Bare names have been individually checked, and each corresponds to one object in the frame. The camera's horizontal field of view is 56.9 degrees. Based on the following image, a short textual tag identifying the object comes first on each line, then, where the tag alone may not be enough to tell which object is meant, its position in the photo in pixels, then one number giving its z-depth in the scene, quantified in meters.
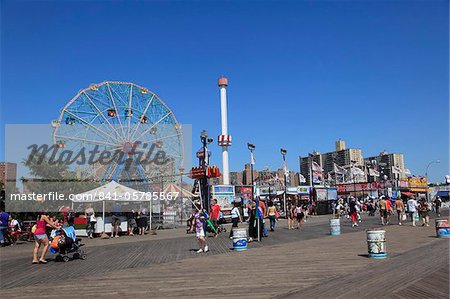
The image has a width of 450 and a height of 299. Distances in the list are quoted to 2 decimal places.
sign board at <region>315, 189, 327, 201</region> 47.03
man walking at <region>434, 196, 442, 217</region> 34.57
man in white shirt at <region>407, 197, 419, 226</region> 23.06
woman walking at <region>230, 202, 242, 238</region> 23.17
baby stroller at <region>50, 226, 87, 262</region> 12.52
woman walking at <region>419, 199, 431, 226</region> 21.98
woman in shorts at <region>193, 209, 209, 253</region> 13.52
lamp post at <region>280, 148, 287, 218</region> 43.91
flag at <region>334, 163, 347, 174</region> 61.19
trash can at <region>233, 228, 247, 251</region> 13.73
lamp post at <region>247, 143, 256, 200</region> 35.50
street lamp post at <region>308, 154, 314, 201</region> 47.53
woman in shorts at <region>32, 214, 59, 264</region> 12.29
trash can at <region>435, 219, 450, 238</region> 15.82
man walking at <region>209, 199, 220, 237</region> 20.70
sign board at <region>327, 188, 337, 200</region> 48.43
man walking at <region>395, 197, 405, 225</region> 23.72
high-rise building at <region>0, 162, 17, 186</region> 49.03
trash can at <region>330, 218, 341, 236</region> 18.75
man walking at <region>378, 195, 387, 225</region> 23.94
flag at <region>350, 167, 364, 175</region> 62.81
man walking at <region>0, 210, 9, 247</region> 18.88
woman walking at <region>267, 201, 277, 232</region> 21.34
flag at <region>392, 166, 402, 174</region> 66.95
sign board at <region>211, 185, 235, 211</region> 32.25
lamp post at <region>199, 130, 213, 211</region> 26.98
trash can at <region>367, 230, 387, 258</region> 10.67
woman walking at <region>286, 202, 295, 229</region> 24.10
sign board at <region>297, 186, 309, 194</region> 52.96
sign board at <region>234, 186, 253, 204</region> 42.12
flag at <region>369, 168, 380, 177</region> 63.53
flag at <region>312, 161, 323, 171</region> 56.36
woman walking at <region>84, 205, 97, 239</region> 22.94
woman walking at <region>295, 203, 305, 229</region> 24.23
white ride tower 72.56
